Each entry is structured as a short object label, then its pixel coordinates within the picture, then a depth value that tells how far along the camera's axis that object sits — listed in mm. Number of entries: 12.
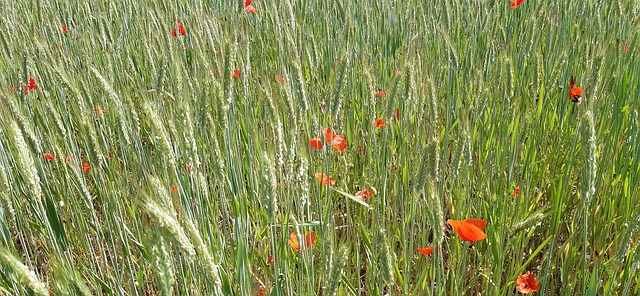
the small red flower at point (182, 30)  2327
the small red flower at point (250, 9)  2279
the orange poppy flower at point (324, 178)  860
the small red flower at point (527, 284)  1089
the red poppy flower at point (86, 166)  1555
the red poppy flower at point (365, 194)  1246
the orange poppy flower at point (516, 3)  2030
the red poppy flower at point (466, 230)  884
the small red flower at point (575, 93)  1316
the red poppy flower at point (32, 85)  1487
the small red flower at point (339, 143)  1294
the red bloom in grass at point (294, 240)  1009
